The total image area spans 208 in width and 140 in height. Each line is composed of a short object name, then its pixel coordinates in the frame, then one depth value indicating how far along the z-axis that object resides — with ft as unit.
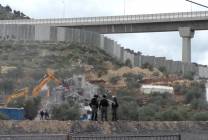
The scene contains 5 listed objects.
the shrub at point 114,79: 301.43
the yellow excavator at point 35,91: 219.04
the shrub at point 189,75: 326.85
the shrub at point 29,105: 178.13
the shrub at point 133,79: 289.12
